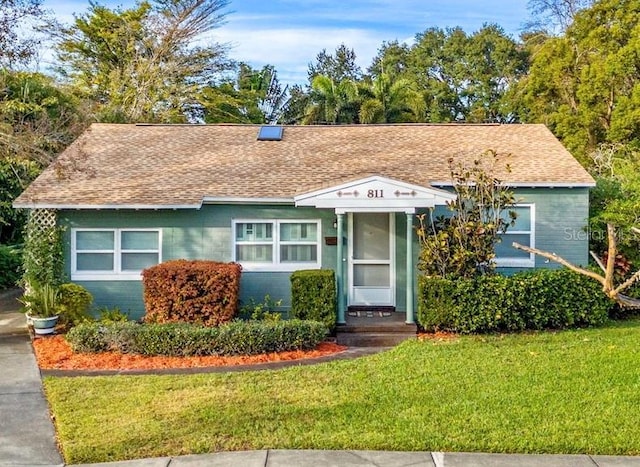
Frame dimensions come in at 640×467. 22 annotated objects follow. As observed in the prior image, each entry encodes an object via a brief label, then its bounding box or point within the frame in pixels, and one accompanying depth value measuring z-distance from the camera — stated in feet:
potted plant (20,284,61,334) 38.58
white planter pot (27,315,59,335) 38.45
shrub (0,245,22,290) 61.87
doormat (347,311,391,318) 42.32
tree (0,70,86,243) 41.47
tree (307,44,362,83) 153.17
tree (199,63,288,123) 106.93
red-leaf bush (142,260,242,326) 37.01
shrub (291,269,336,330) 37.73
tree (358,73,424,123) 96.12
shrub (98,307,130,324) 39.40
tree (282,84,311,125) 122.42
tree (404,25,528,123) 119.34
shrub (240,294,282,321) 39.04
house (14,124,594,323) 41.19
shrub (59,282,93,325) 39.78
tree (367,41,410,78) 143.23
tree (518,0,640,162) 76.54
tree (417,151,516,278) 38.65
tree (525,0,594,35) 100.36
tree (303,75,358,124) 97.76
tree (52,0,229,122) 102.22
